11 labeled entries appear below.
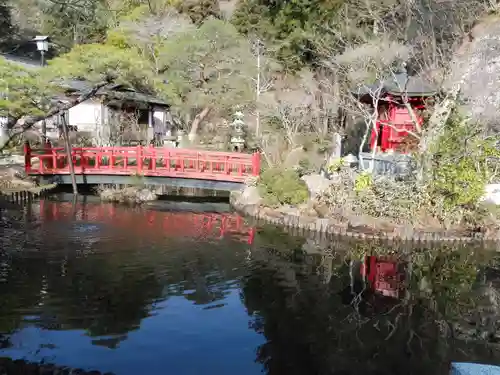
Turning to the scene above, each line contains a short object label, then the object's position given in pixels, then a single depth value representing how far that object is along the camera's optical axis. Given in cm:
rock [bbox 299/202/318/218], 1640
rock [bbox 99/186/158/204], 1994
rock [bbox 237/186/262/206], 1840
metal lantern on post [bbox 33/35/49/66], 2641
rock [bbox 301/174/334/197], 1722
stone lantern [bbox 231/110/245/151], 2352
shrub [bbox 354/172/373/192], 1625
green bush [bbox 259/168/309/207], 1709
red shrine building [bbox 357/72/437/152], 1925
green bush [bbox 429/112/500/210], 1509
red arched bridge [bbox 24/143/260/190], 2016
